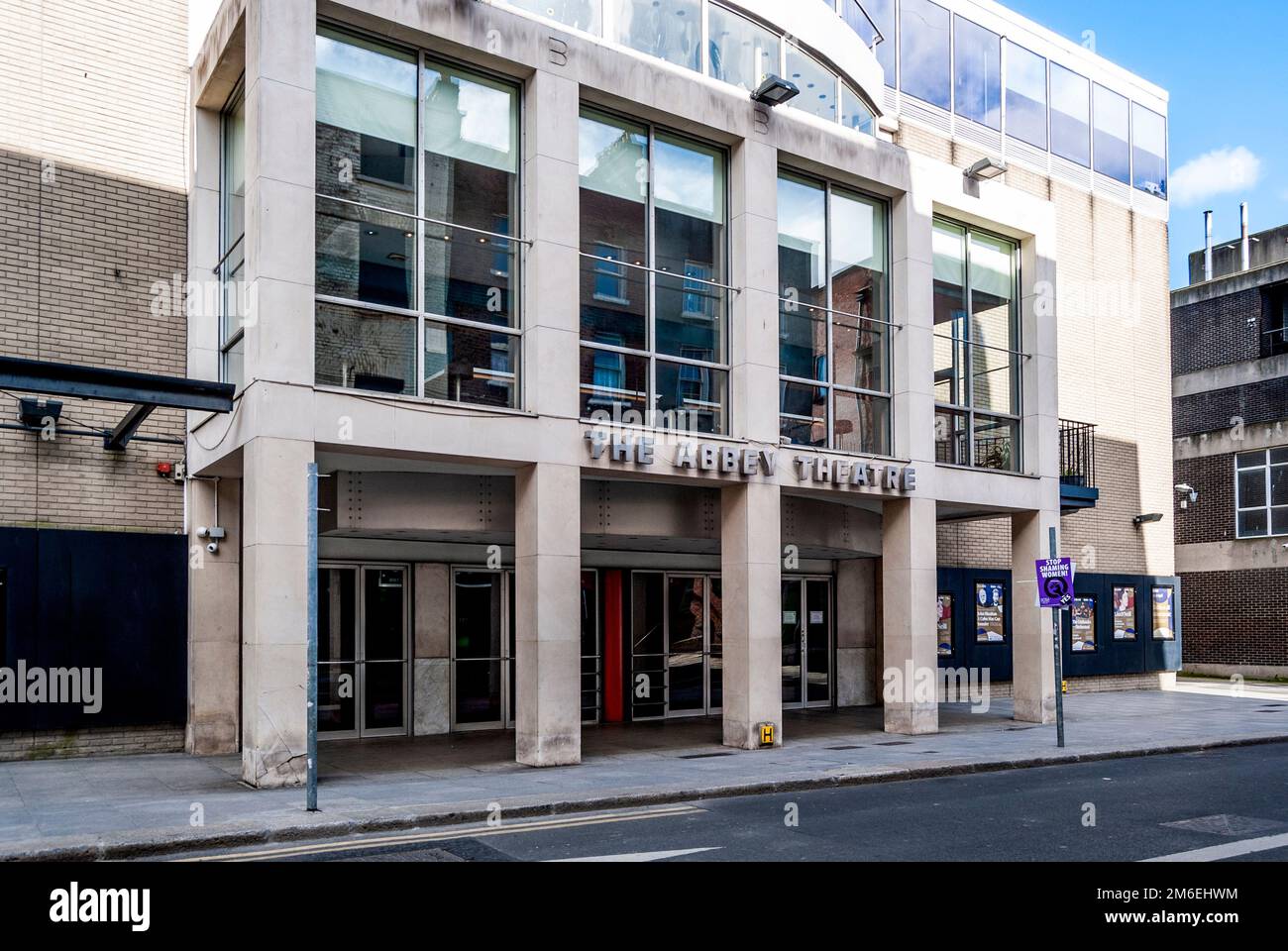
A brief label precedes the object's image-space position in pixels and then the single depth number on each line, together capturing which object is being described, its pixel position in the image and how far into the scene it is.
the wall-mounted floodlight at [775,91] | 16.47
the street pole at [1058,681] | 15.75
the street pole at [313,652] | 10.45
